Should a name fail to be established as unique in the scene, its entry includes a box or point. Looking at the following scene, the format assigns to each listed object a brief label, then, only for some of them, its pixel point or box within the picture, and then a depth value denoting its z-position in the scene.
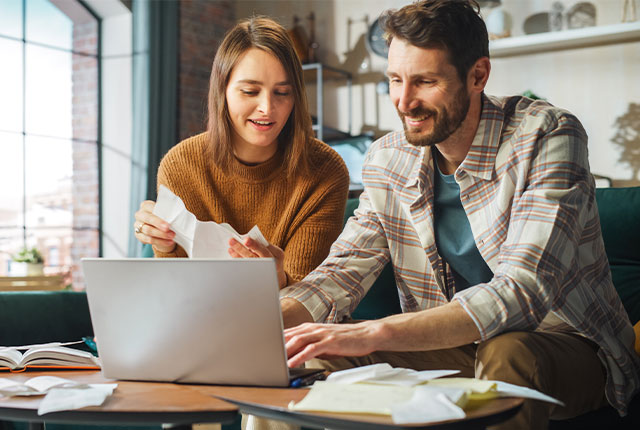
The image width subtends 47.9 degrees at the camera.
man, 1.23
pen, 1.04
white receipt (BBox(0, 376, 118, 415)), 0.95
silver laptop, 0.98
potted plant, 3.86
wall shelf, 4.07
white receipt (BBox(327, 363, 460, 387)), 1.00
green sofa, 1.90
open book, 1.26
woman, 1.90
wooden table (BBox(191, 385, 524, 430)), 0.83
